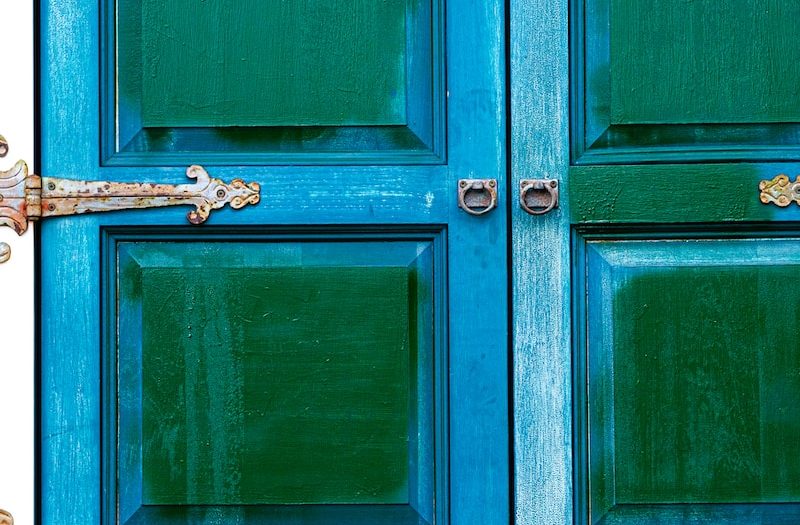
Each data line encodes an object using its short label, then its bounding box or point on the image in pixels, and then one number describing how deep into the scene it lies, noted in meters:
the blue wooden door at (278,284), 2.30
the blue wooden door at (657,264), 2.29
